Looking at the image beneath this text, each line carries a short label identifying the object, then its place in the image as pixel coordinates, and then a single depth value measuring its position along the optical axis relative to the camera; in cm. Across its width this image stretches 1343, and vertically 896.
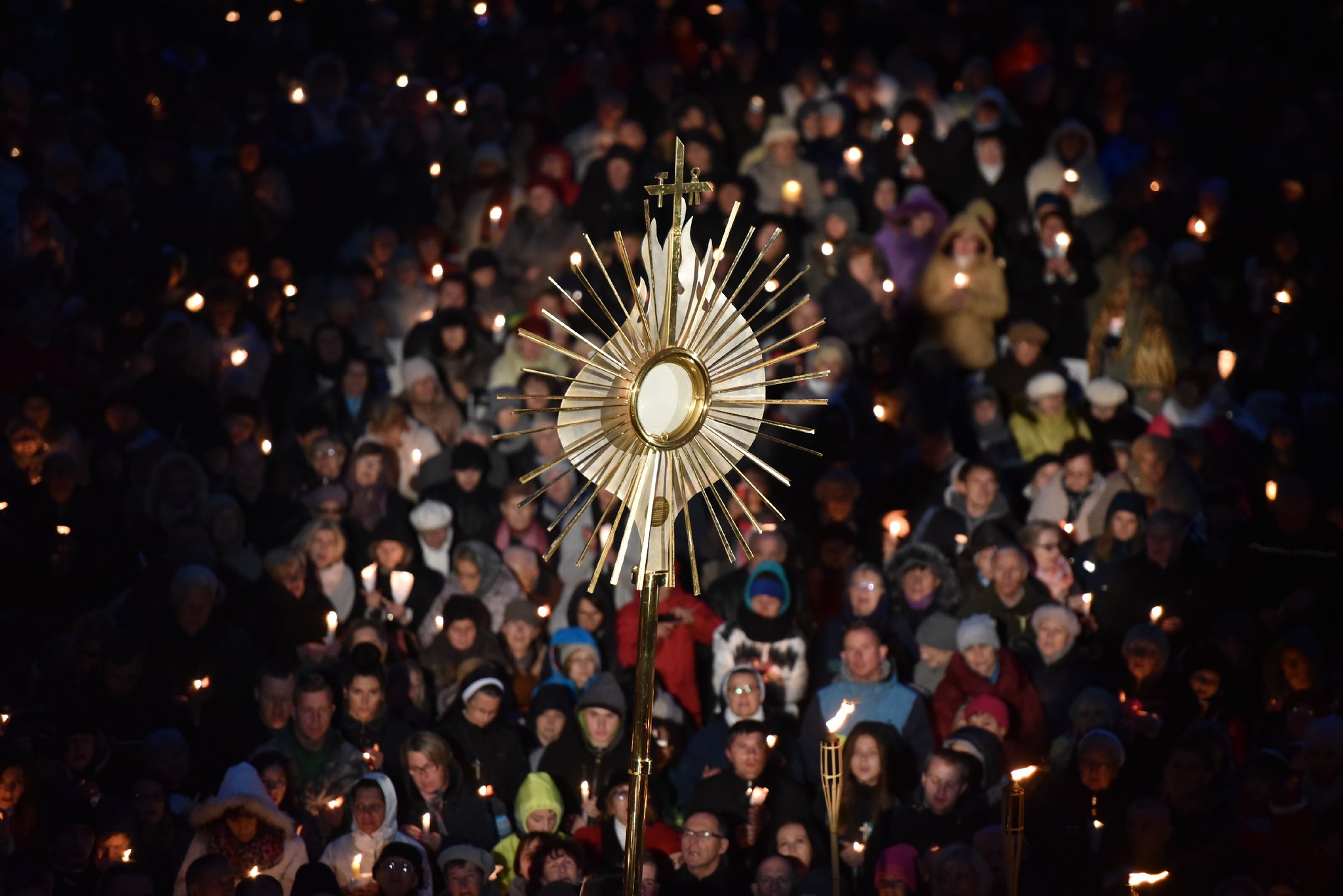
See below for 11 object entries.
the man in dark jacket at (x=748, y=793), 1664
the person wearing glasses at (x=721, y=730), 1753
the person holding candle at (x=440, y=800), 1694
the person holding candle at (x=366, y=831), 1648
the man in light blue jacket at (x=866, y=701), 1769
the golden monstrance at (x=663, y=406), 1007
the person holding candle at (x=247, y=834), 1587
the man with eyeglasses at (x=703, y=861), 1577
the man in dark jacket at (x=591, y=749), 1784
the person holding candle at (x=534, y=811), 1689
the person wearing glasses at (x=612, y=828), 1678
